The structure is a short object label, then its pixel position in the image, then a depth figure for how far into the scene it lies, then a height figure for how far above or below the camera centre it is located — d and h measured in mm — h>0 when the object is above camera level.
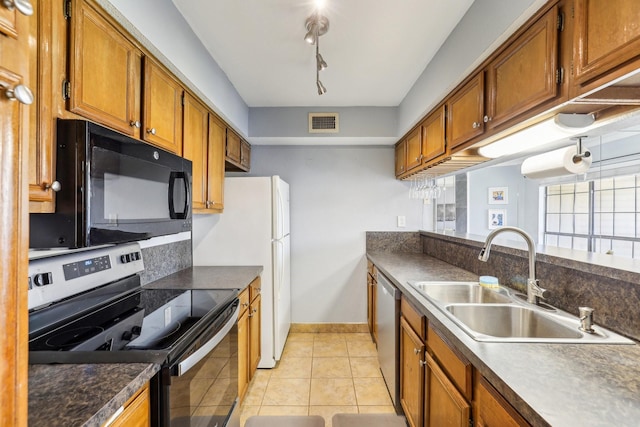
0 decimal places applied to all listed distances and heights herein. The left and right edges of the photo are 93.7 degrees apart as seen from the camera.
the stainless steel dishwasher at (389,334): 2004 -907
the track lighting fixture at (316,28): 1673 +1049
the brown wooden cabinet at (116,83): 1036 +525
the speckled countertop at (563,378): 693 -460
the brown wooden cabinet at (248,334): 2049 -937
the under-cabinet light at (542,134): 1206 +376
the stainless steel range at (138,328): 980 -483
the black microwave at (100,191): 951 +60
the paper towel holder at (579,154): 1354 +265
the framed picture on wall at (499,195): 4843 +270
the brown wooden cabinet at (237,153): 2686 +543
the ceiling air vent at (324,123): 3066 +890
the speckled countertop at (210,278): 1937 -501
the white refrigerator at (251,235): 2590 -233
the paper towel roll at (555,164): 1367 +230
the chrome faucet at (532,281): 1434 -336
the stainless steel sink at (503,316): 1089 -482
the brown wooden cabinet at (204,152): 1930 +399
